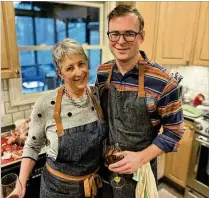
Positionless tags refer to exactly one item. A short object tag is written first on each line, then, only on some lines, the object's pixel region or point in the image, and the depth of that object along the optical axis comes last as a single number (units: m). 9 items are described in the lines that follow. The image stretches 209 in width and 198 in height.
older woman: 0.97
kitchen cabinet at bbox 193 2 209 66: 2.02
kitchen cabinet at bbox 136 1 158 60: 2.02
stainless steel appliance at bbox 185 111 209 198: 1.95
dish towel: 1.00
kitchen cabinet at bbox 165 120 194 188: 2.10
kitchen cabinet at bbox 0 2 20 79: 1.38
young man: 0.94
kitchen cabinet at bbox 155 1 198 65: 2.06
